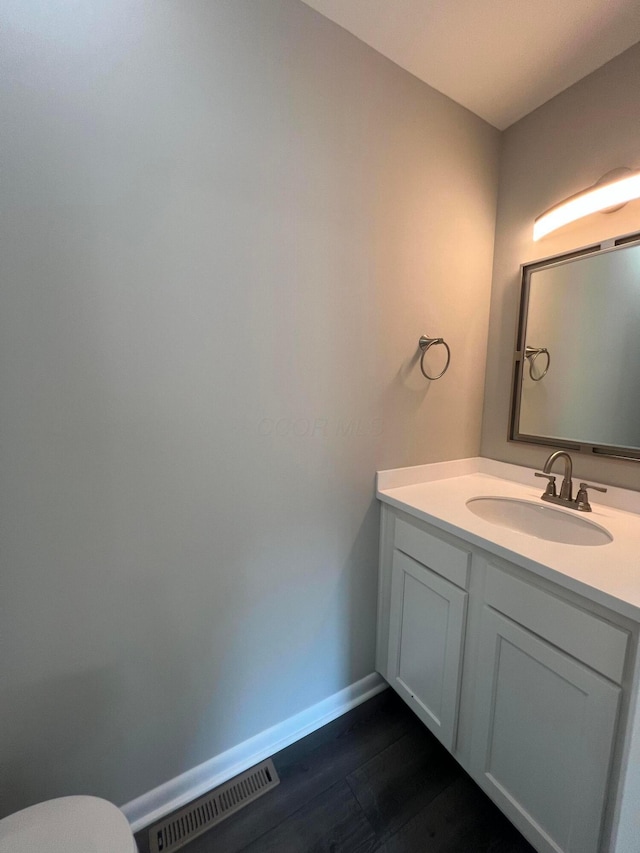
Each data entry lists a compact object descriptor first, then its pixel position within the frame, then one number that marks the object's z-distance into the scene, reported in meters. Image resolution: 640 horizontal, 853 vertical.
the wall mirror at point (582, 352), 1.22
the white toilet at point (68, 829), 0.67
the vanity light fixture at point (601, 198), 1.13
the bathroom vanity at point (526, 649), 0.76
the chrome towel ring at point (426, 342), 1.41
